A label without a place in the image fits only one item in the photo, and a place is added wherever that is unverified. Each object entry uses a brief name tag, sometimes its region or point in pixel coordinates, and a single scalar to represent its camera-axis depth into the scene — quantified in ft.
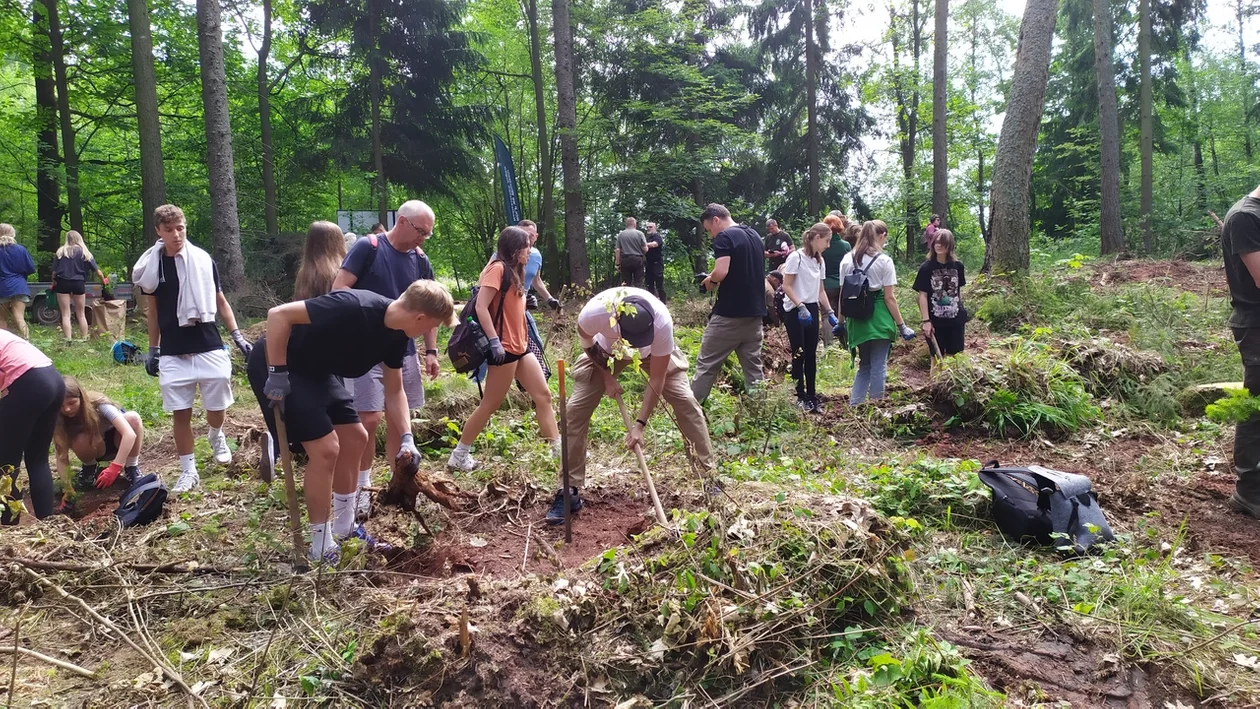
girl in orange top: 16.63
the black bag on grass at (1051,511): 12.21
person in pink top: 13.14
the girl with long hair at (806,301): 22.50
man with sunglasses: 14.92
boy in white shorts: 16.11
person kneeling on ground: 16.27
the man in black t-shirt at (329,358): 11.23
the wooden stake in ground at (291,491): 11.42
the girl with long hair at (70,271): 35.78
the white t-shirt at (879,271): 20.72
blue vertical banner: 45.44
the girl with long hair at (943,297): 21.70
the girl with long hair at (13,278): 32.96
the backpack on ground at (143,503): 14.43
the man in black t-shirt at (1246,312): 12.85
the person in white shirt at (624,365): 13.14
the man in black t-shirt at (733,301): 19.56
